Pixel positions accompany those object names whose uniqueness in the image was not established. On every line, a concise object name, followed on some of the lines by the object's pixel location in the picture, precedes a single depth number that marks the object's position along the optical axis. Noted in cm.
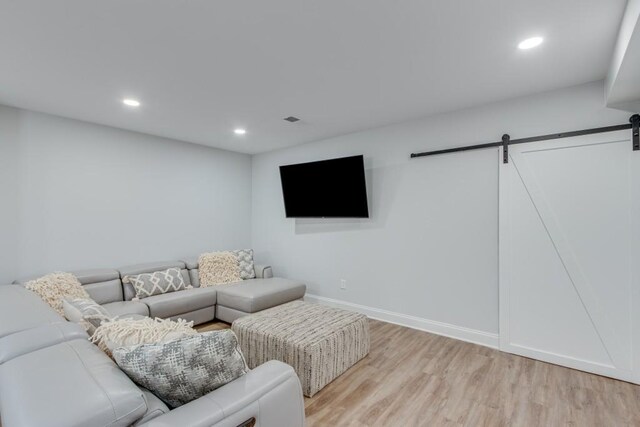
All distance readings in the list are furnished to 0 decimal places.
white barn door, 243
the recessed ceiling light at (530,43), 198
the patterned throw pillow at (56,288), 271
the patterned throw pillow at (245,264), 437
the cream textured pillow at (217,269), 406
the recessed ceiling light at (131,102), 294
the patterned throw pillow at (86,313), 169
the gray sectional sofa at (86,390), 95
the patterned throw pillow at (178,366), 119
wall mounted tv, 383
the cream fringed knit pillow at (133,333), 140
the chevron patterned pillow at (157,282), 344
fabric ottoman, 229
